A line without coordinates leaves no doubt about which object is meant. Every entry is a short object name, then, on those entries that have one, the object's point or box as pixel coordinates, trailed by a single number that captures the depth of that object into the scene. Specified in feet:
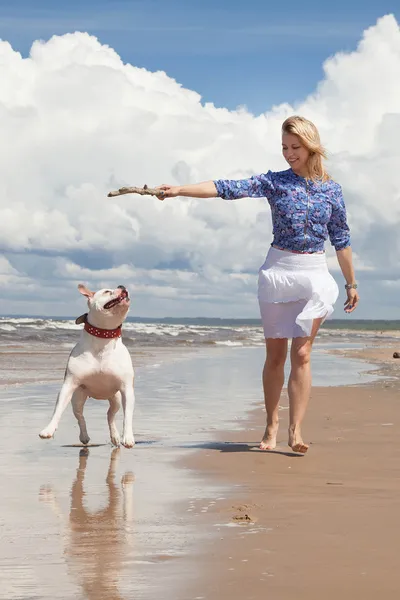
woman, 20.52
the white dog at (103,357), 21.83
